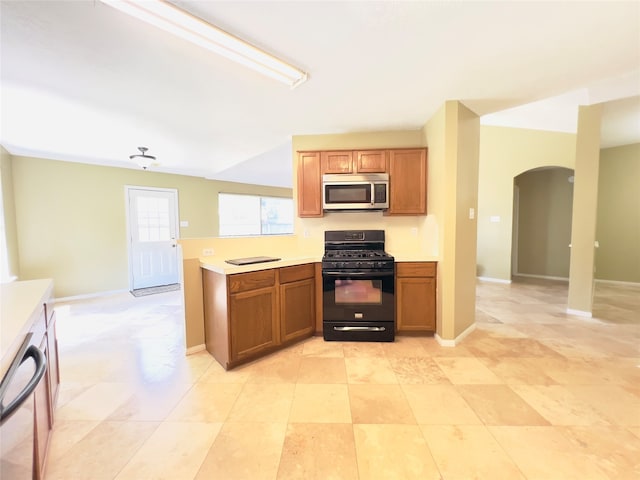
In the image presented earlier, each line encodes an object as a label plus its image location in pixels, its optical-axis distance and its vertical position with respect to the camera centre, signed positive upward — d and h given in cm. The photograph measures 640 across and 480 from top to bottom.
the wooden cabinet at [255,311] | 219 -79
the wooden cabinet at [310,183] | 301 +54
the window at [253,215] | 667 +38
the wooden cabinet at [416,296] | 271 -75
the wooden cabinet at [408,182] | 293 +52
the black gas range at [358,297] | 264 -75
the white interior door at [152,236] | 504 -15
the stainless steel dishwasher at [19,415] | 79 -65
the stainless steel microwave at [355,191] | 292 +41
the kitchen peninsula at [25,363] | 87 -65
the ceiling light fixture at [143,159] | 348 +97
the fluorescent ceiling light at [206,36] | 128 +116
